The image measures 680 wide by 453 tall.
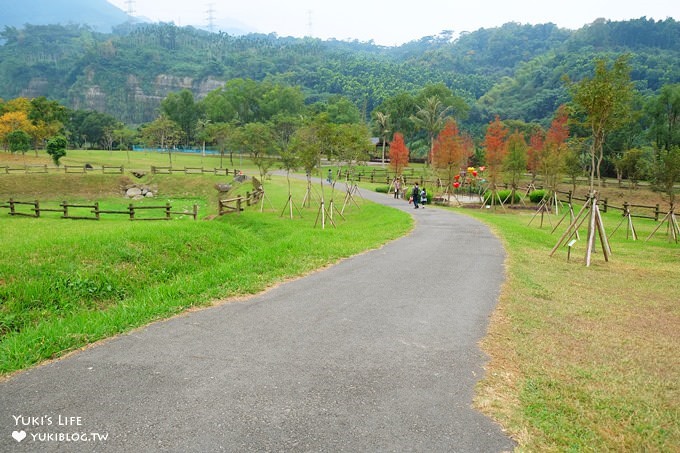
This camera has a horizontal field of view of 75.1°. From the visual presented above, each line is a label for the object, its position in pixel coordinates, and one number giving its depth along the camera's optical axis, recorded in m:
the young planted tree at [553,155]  37.97
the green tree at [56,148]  49.09
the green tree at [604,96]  14.87
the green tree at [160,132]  64.85
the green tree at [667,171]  25.66
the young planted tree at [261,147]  31.88
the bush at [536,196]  35.91
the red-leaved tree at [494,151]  38.42
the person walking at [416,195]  29.20
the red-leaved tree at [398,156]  51.34
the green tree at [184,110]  96.50
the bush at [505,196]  34.59
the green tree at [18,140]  53.34
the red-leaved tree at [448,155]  42.91
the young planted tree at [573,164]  42.88
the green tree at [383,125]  77.75
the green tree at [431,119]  66.50
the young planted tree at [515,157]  43.34
